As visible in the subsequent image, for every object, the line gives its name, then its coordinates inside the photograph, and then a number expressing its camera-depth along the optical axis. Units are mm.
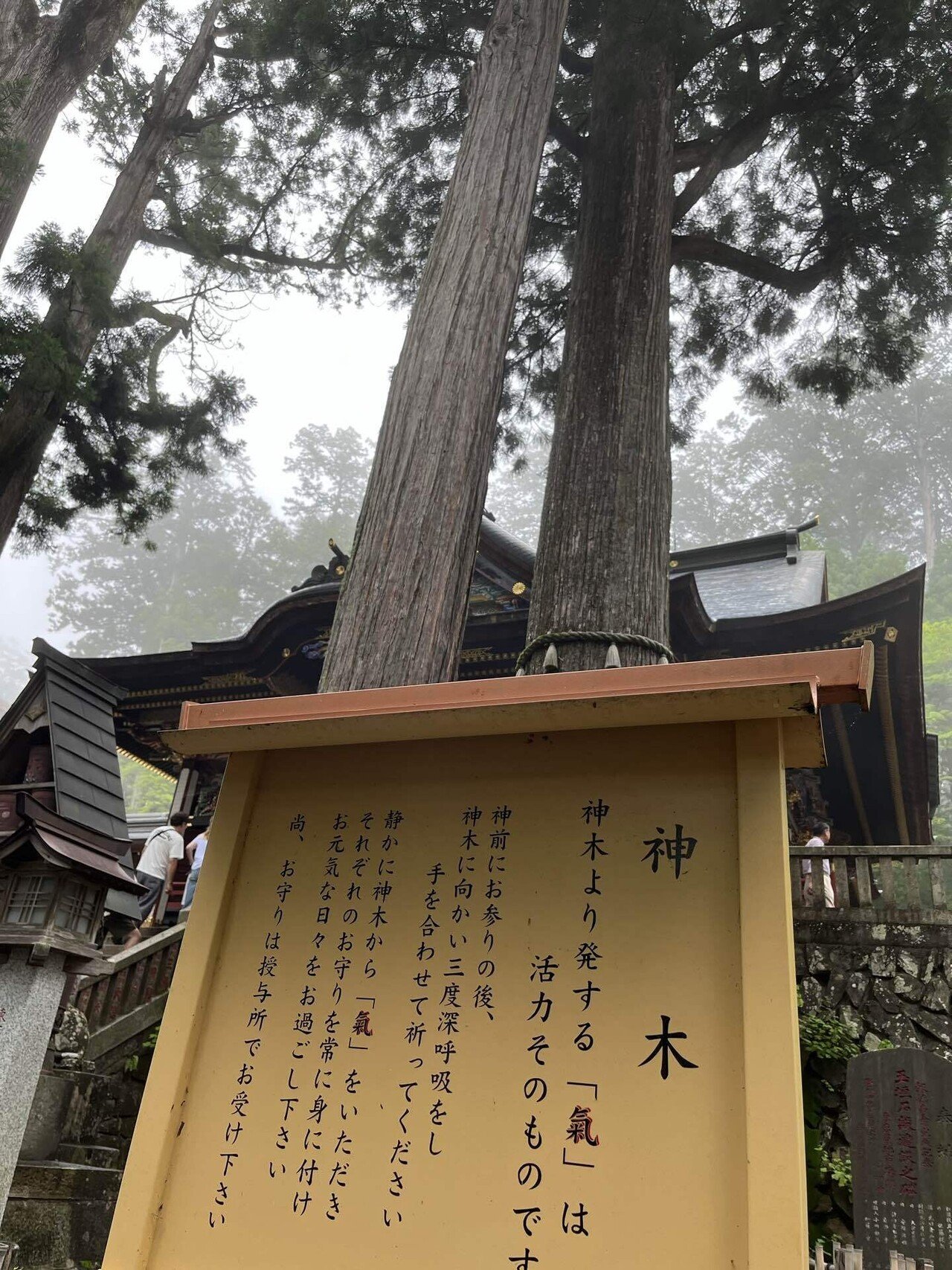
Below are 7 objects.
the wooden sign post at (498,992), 1427
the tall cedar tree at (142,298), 6039
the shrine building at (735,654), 7664
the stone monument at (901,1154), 3879
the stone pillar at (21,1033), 3244
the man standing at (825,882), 6141
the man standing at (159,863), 8109
